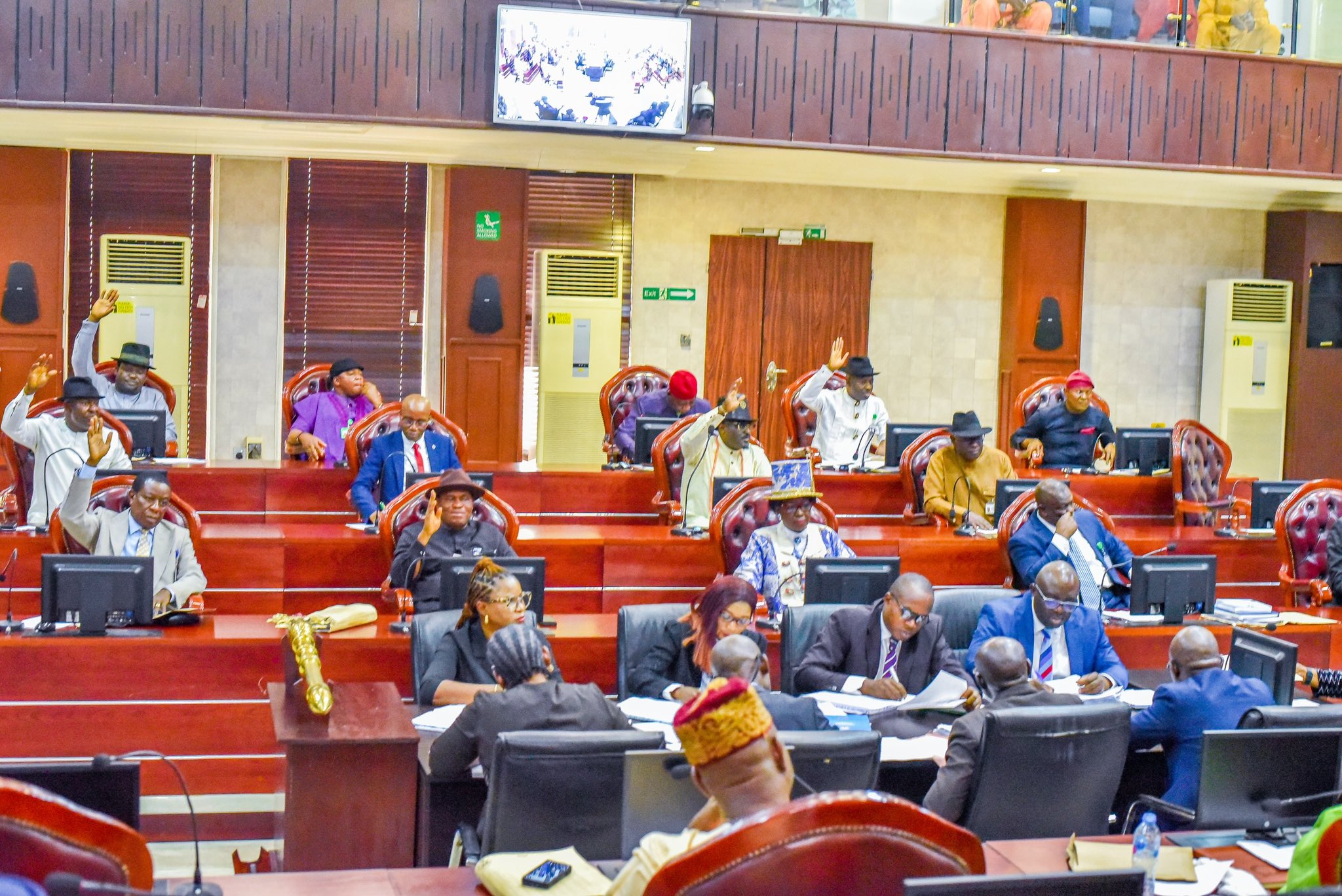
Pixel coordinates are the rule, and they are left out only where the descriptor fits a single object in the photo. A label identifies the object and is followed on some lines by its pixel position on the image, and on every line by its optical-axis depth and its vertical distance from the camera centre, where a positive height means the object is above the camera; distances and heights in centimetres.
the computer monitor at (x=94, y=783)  307 -90
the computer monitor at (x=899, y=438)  952 -43
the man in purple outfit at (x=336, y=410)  939 -38
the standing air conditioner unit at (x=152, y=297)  1121 +33
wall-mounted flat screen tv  977 +183
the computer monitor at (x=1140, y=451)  996 -48
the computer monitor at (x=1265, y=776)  397 -103
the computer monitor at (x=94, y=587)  561 -90
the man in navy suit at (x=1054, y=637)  592 -101
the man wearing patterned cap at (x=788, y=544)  688 -81
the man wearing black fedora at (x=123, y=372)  920 -19
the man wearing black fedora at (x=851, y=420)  991 -34
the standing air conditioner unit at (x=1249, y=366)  1298 +12
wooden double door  1249 +44
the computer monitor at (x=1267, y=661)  504 -94
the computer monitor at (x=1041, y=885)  221 -77
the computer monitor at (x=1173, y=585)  653 -88
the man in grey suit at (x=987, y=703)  427 -98
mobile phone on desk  322 -110
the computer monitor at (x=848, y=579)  622 -86
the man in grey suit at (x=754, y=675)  457 -95
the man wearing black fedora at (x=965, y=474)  867 -59
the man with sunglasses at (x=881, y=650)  556 -104
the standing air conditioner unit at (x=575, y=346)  1192 +9
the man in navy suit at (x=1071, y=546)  712 -81
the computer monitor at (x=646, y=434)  920 -45
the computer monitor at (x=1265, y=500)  868 -67
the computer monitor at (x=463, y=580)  589 -88
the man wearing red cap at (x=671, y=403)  957 -27
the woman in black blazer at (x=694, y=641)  532 -99
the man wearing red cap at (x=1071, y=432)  1009 -38
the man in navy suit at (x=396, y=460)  807 -58
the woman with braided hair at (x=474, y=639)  517 -100
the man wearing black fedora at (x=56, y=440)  784 -53
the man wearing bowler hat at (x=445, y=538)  673 -83
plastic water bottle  357 -109
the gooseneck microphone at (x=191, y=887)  290 -103
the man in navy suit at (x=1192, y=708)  472 -101
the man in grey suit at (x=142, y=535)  648 -84
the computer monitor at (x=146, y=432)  887 -52
